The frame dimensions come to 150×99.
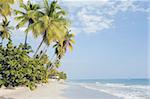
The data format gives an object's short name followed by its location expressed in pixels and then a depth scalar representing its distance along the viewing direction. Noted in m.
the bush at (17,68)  7.86
